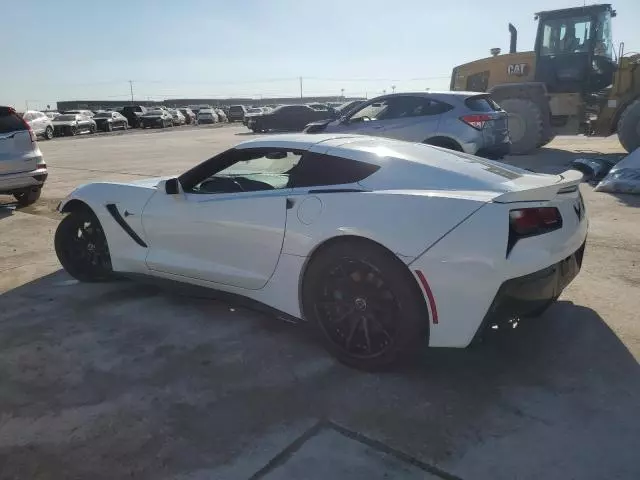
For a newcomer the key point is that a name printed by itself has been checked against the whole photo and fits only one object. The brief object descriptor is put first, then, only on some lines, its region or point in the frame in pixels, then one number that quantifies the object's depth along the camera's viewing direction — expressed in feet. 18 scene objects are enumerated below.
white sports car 8.91
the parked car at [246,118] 109.72
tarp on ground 25.91
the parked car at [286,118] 101.30
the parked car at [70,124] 107.65
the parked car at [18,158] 24.98
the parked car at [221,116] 167.43
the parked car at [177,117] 151.23
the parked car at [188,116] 159.02
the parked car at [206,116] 157.28
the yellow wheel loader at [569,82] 41.65
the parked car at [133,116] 142.10
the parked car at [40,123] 95.30
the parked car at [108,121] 122.42
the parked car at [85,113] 119.79
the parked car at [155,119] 138.51
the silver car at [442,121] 29.73
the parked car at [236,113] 168.04
